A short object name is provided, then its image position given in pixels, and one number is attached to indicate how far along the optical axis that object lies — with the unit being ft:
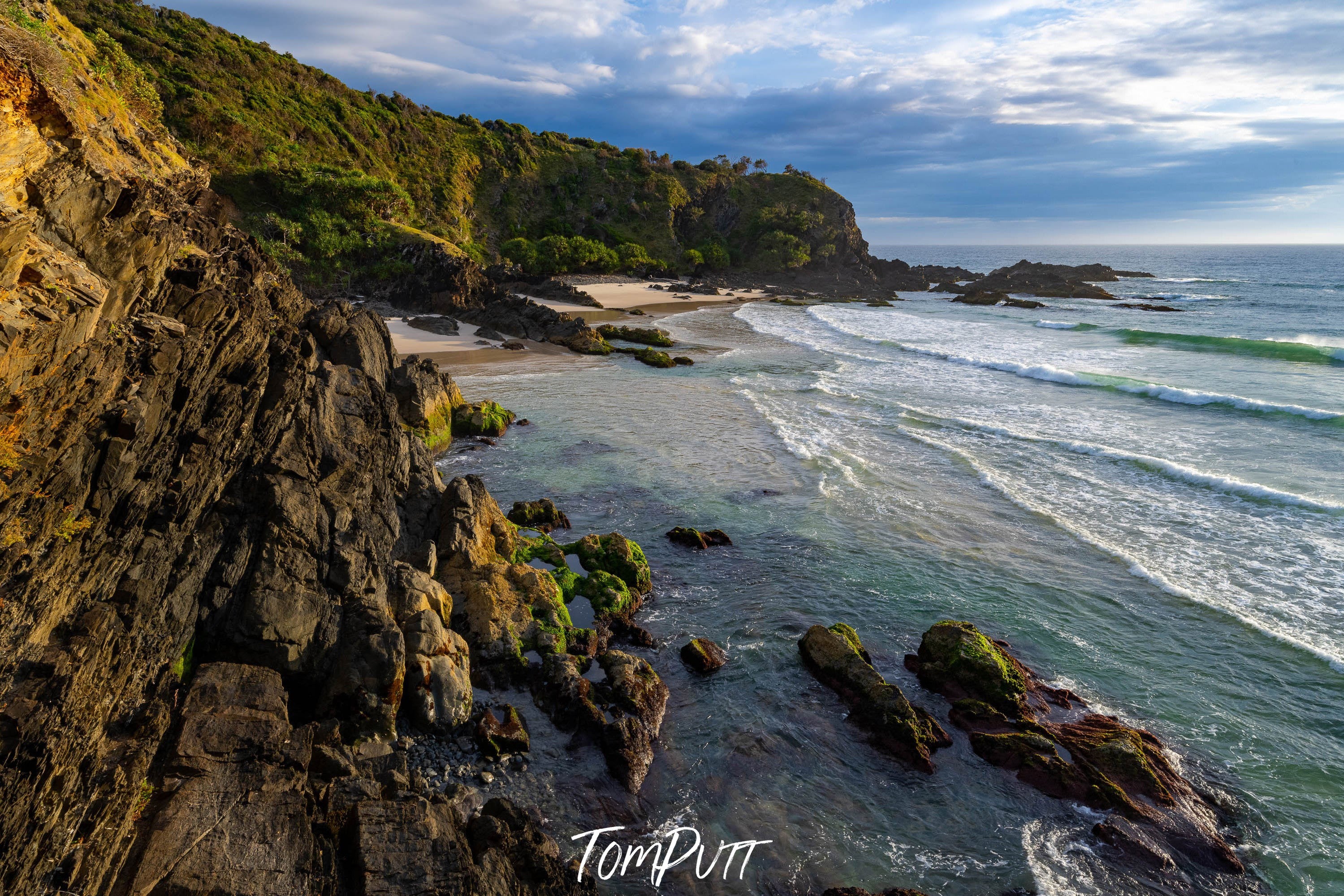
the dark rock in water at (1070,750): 28.99
